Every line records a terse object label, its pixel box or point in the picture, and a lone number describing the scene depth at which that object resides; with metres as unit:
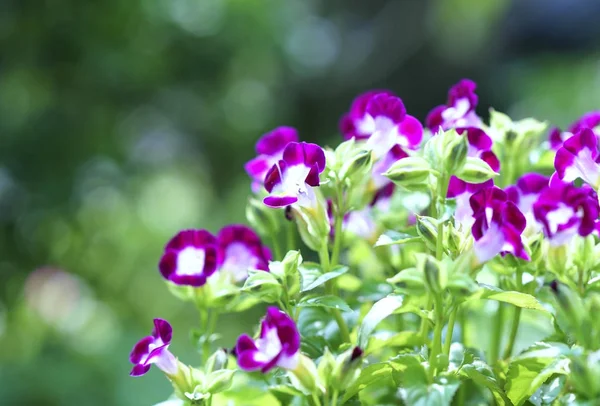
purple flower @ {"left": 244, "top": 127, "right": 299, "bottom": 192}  0.94
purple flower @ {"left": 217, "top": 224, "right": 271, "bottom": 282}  0.93
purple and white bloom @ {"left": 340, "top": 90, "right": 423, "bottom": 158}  0.90
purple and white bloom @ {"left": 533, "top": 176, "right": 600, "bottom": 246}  0.83
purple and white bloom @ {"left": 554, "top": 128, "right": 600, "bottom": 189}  0.86
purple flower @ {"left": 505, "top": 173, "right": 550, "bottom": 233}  0.89
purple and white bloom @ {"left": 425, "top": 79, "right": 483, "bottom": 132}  0.93
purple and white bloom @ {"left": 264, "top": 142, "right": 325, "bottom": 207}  0.86
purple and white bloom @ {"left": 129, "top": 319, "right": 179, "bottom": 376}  0.86
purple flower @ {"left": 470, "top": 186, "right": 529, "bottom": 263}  0.83
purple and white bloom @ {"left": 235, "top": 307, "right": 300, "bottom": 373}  0.82
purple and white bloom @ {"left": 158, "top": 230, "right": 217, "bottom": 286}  0.89
